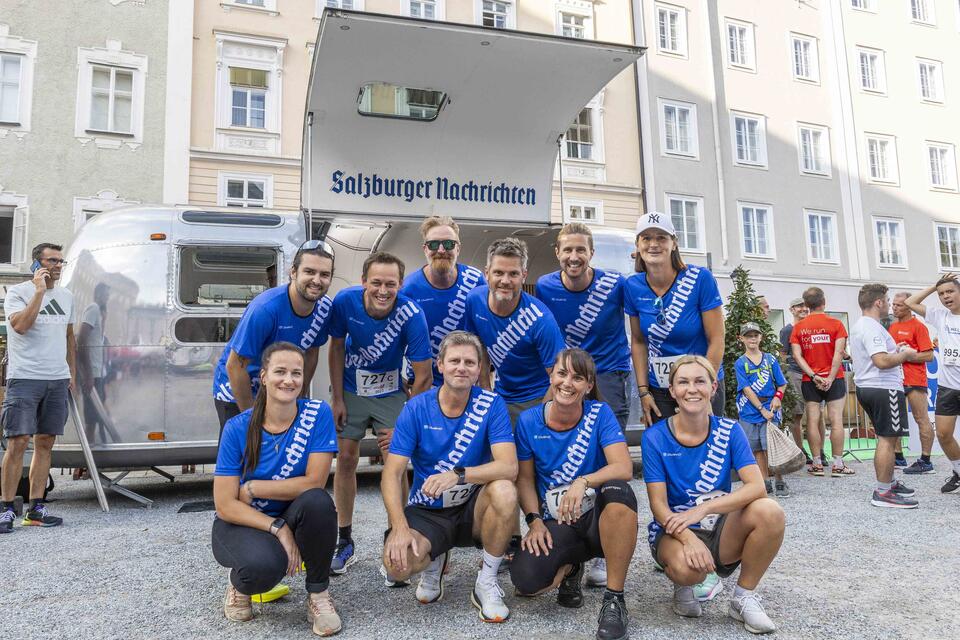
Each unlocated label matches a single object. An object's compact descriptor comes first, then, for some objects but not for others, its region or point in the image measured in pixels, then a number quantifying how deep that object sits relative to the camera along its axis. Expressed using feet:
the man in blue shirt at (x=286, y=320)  12.05
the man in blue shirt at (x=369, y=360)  12.23
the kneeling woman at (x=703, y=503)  9.18
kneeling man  9.98
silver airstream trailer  18.13
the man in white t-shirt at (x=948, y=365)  18.37
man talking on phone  16.34
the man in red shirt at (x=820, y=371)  23.45
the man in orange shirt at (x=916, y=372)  23.00
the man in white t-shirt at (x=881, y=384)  17.60
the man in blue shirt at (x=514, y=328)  11.94
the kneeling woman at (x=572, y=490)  9.45
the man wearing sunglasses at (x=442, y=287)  13.16
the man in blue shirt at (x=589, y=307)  12.74
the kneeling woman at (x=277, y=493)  9.43
